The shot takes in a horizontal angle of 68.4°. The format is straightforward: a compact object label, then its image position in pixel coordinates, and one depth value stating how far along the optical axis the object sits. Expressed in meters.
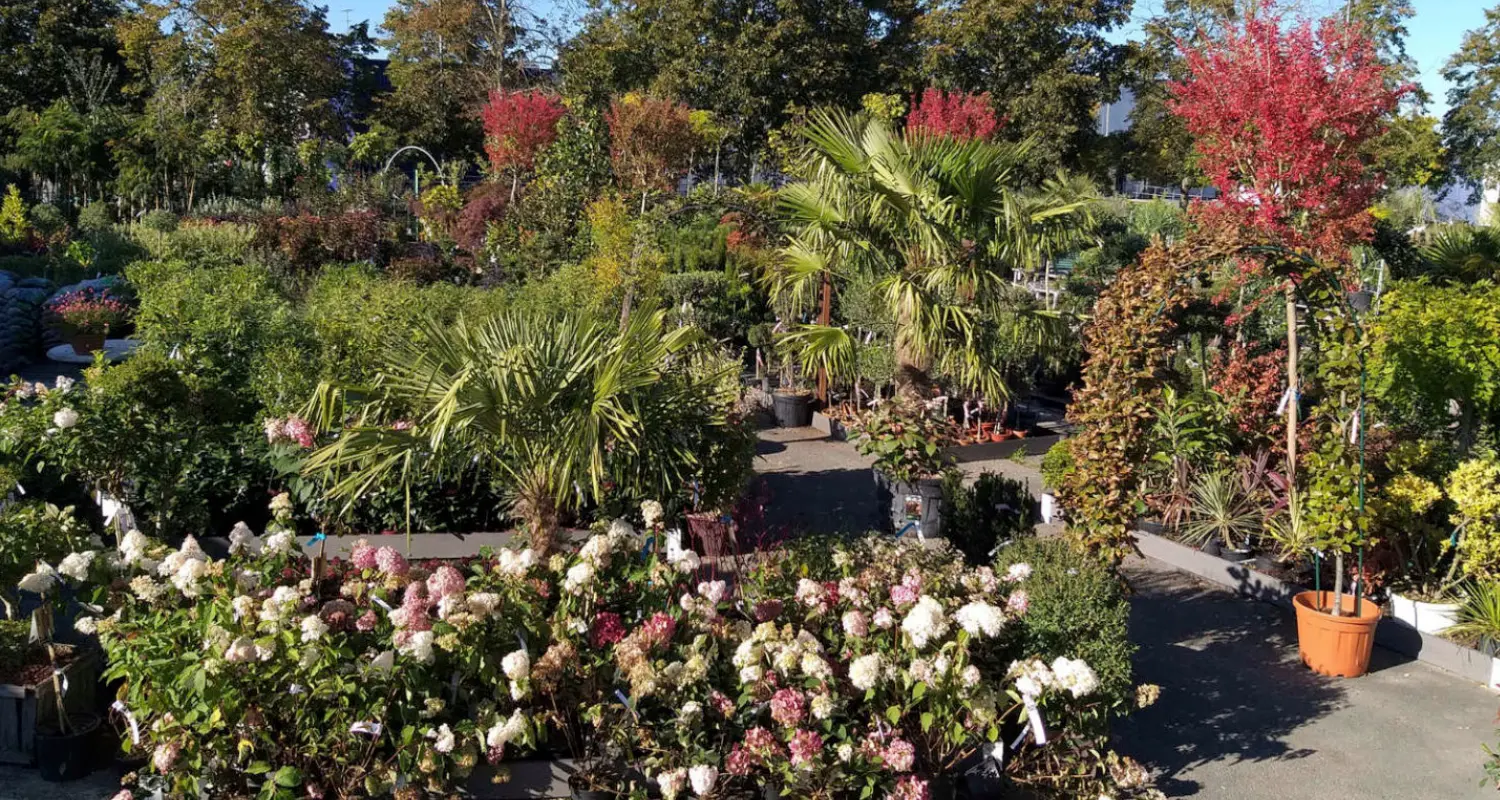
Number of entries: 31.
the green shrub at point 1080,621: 4.36
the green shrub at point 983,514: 7.00
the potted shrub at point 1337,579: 5.48
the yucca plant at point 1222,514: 7.33
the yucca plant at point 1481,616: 5.59
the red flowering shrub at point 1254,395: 7.59
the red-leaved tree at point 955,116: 15.62
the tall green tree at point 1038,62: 23.48
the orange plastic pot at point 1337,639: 5.56
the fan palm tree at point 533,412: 5.18
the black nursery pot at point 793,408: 11.65
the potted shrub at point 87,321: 13.39
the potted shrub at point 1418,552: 6.00
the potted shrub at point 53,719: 4.21
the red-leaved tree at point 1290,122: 7.54
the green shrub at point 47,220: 20.77
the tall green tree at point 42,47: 29.34
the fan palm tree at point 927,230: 7.48
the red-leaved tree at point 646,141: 16.53
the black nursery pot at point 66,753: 4.21
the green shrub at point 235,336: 6.88
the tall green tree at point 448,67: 30.23
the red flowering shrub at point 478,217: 18.47
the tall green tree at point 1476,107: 25.53
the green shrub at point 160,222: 19.23
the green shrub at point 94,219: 20.50
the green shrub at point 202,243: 14.95
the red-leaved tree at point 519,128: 20.50
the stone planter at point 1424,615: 5.90
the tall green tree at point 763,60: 23.86
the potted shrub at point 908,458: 7.36
